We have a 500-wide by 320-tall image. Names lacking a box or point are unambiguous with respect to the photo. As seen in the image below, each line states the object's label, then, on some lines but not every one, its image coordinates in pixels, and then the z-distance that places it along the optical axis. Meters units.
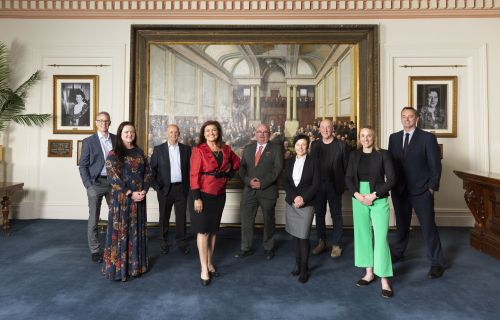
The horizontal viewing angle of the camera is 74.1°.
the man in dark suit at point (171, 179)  4.60
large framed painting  6.04
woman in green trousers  3.21
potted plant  5.99
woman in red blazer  3.45
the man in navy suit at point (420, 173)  3.77
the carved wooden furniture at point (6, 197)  5.31
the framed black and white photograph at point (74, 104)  6.24
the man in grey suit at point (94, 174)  4.12
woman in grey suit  3.53
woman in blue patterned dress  3.46
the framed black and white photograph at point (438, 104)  5.99
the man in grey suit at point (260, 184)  4.36
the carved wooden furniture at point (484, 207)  4.38
